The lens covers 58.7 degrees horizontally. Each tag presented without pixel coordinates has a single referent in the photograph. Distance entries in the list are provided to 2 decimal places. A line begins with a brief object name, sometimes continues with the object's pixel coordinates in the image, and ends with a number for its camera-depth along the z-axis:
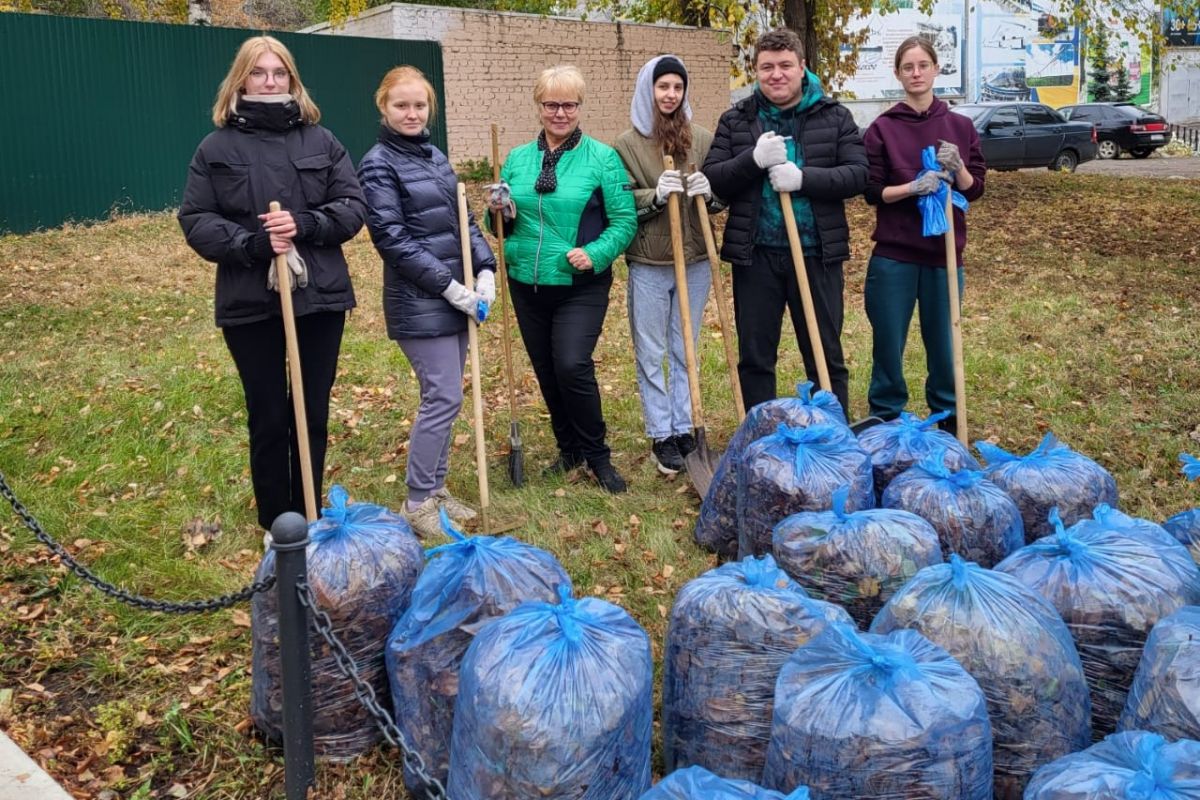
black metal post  2.23
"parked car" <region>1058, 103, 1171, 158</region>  24.95
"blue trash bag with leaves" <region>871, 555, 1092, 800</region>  2.35
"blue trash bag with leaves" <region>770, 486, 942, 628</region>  2.87
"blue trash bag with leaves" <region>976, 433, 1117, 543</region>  3.42
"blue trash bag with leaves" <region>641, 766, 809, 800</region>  1.96
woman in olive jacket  4.54
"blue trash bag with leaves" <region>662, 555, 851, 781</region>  2.50
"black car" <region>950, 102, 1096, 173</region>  20.20
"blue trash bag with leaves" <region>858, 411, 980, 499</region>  3.74
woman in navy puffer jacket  4.09
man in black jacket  4.39
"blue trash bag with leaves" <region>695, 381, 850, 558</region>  3.97
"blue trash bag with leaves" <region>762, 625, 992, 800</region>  2.08
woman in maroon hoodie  4.58
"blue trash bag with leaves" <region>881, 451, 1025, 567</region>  3.21
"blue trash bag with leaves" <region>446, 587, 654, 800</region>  2.23
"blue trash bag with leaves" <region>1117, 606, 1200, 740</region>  2.14
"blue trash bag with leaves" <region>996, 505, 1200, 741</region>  2.54
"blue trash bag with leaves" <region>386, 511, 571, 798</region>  2.66
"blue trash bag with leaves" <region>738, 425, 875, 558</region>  3.45
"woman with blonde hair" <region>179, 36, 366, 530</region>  3.69
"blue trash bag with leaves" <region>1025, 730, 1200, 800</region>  1.79
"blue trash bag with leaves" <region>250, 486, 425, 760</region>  2.78
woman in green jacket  4.48
